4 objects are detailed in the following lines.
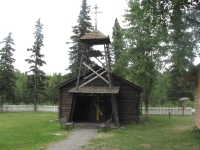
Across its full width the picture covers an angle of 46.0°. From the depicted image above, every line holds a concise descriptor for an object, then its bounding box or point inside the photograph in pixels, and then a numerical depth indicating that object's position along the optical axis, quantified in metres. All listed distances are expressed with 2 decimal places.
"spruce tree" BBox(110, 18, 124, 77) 21.38
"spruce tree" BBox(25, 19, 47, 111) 35.72
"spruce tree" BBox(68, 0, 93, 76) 30.30
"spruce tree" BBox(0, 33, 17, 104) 33.81
